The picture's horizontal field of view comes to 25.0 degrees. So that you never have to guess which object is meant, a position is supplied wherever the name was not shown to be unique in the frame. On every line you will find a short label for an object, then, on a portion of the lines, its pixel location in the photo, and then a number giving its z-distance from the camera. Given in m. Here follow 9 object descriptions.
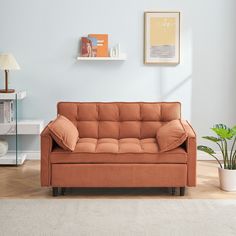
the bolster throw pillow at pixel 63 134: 4.70
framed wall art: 6.15
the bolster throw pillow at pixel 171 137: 4.71
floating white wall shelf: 6.05
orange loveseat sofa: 4.71
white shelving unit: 5.87
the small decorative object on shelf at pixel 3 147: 6.04
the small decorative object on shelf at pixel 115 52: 6.12
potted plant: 4.91
